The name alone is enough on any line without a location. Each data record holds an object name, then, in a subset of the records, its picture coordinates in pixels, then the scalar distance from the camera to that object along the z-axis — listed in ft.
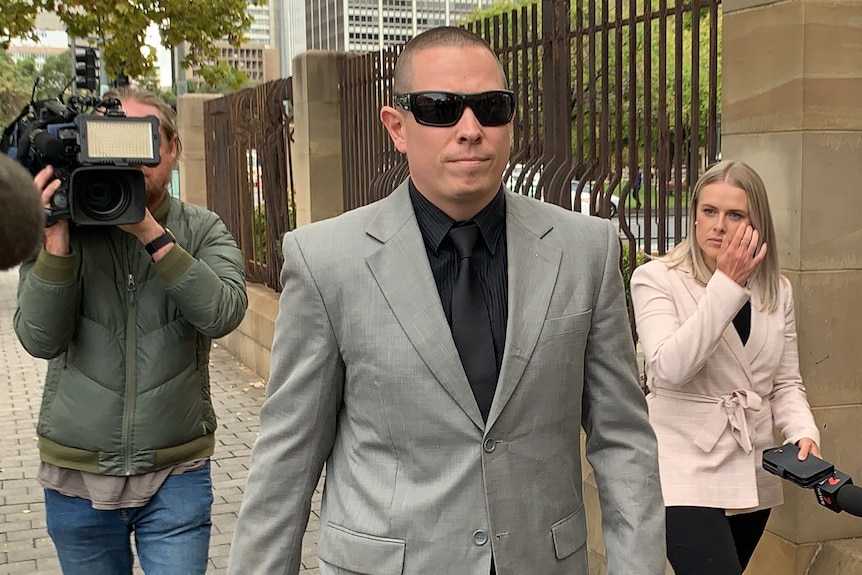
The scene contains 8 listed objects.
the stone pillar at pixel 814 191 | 12.80
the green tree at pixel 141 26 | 38.04
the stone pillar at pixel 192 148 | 46.73
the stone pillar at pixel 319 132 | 30.83
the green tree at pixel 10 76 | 135.62
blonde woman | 11.42
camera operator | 10.59
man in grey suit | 7.24
